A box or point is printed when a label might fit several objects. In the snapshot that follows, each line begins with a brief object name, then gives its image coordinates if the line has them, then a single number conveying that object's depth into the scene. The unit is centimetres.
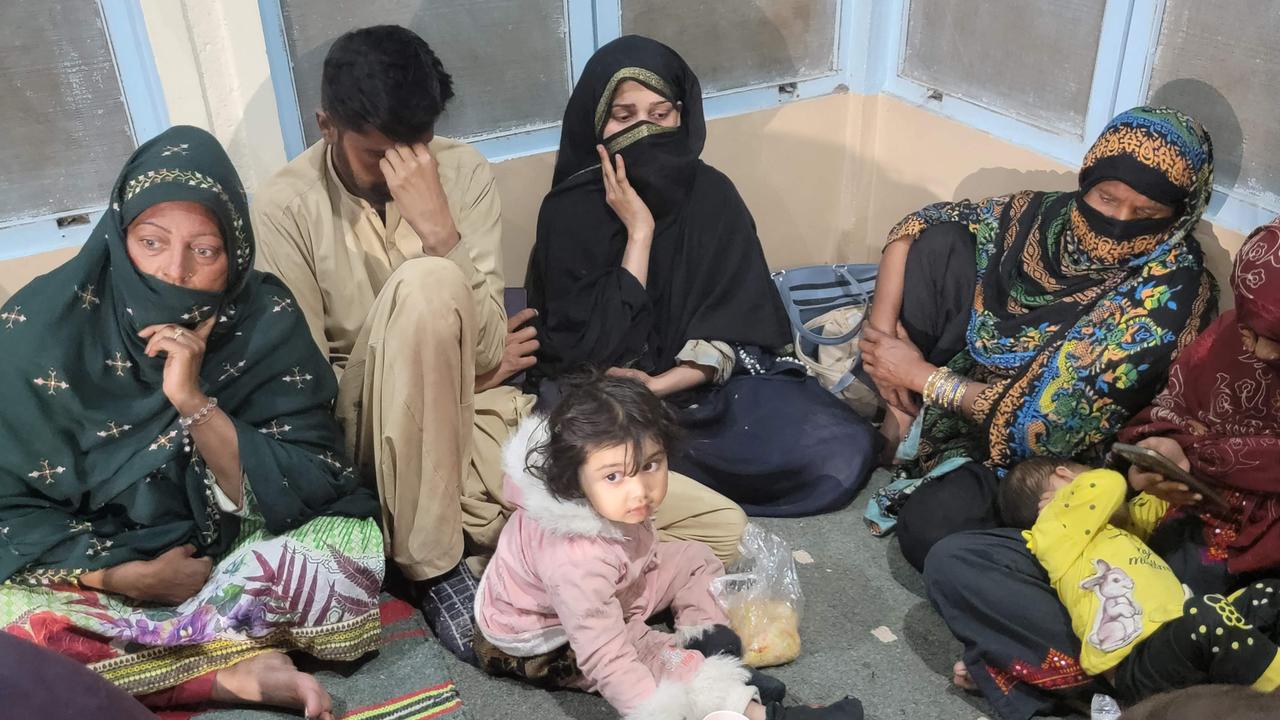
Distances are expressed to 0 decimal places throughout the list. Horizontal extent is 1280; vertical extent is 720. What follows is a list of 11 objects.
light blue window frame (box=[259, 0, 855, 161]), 259
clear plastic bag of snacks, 217
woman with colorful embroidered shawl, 219
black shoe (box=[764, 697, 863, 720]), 190
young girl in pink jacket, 186
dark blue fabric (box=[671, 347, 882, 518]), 264
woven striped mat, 207
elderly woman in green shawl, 190
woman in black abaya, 259
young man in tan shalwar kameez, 212
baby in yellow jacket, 178
